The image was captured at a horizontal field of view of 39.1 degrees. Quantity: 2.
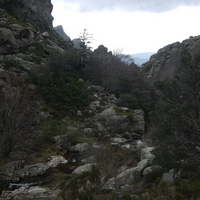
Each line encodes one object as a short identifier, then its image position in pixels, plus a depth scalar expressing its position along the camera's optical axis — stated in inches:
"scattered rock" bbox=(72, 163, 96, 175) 685.6
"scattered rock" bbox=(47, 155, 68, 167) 807.7
